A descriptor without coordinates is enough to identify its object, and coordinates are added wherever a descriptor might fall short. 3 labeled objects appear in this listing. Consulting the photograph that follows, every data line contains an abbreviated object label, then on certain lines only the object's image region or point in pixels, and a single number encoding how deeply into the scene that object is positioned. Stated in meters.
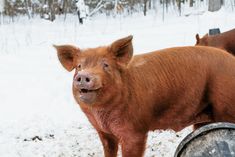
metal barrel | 3.12
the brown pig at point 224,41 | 7.44
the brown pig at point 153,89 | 3.68
